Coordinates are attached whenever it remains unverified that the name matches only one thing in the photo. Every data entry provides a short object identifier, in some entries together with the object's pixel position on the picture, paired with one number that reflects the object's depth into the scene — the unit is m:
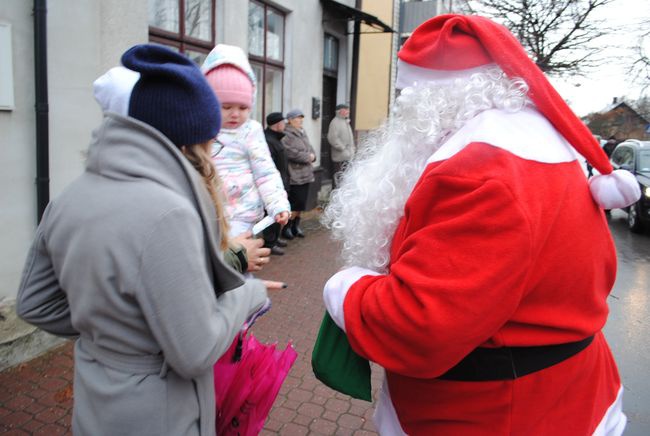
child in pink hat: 2.80
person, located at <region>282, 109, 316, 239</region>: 7.66
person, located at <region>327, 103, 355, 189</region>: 10.00
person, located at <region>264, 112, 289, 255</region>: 7.08
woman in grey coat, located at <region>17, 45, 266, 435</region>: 1.27
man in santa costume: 1.22
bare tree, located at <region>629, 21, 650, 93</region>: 21.48
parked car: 9.93
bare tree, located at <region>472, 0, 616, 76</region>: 16.14
